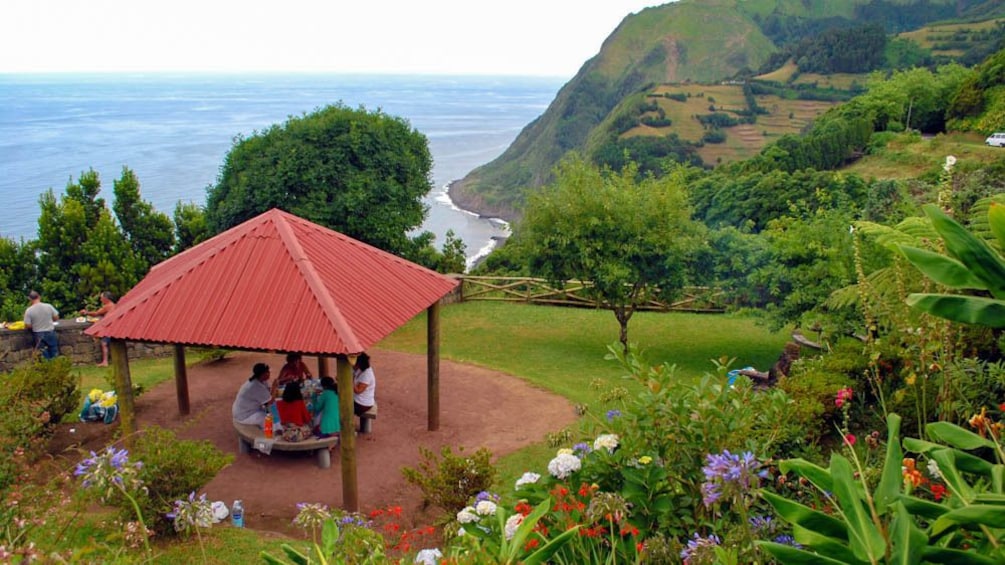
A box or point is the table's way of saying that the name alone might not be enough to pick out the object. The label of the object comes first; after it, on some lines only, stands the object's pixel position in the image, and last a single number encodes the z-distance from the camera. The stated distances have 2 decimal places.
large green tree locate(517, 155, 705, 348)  16.91
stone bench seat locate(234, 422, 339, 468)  10.18
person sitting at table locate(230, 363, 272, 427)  10.60
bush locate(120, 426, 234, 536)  7.42
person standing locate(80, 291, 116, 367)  15.03
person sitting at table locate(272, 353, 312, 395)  11.48
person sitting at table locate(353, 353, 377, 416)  11.18
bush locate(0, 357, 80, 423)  10.61
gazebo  9.01
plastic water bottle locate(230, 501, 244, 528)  8.49
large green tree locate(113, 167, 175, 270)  23.92
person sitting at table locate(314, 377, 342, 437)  10.29
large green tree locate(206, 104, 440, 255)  22.27
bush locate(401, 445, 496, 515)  8.03
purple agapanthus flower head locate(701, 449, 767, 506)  3.45
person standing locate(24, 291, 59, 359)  15.12
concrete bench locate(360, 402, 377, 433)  11.43
